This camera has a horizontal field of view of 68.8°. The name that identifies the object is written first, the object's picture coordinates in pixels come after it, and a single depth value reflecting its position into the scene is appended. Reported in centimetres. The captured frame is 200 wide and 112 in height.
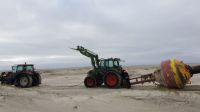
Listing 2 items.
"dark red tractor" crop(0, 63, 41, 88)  1162
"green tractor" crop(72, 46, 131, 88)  1018
